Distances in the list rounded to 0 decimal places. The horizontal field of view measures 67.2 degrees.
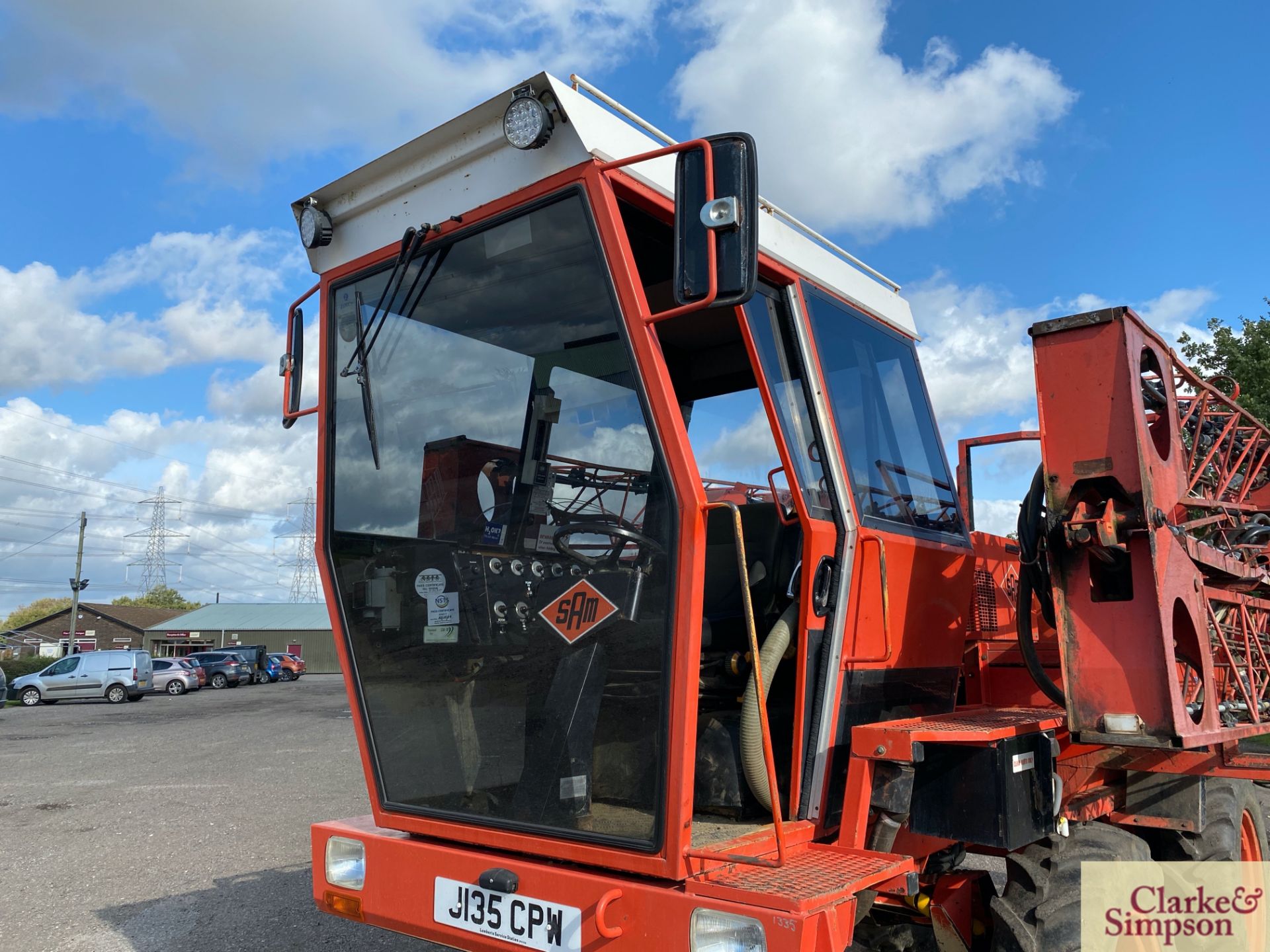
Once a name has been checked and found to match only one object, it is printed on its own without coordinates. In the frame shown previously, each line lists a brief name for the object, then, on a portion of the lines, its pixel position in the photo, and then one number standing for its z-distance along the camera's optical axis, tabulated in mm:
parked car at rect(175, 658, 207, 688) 34844
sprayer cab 2574
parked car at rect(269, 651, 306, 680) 42062
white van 27391
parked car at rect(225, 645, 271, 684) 38312
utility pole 42125
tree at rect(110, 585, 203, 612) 96750
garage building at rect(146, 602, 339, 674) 60594
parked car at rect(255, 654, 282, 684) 39656
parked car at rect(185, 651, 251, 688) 36219
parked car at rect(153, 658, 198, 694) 31875
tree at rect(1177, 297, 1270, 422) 14992
